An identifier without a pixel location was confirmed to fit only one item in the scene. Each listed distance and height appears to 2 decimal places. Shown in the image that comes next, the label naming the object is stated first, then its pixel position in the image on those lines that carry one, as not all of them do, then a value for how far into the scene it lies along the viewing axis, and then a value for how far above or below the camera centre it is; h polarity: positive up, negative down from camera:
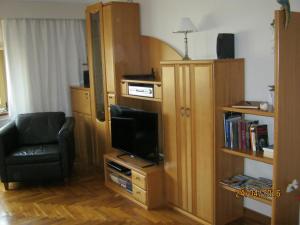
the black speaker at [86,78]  4.89 -0.05
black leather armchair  4.07 -0.95
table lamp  3.31 +0.42
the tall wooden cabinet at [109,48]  4.06 +0.31
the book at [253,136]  2.77 -0.54
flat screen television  3.56 -0.64
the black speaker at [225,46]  2.96 +0.20
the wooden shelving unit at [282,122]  2.40 -0.40
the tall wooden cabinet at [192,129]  2.91 -0.52
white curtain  4.95 +0.22
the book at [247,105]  2.74 -0.30
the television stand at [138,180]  3.50 -1.13
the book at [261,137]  2.77 -0.55
